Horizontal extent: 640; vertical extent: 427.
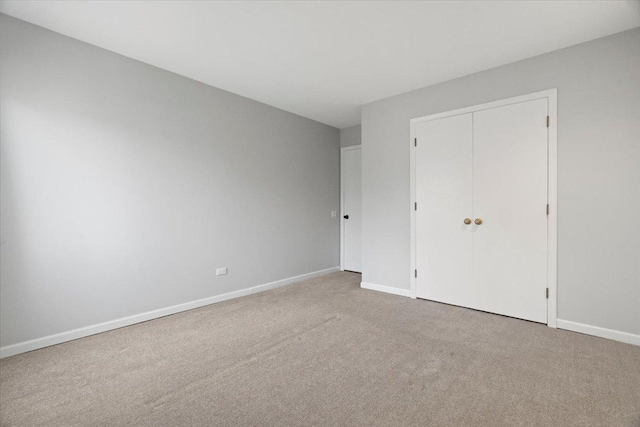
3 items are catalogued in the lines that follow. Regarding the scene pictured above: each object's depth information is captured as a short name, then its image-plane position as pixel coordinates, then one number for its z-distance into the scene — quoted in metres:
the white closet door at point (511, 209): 2.86
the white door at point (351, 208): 5.26
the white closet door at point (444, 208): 3.32
